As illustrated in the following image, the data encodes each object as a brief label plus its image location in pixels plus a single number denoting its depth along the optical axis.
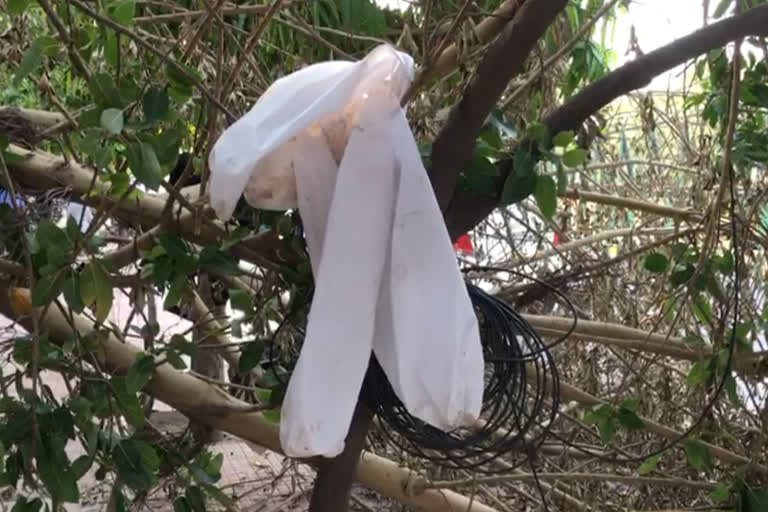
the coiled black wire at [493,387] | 3.23
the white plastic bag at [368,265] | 2.97
